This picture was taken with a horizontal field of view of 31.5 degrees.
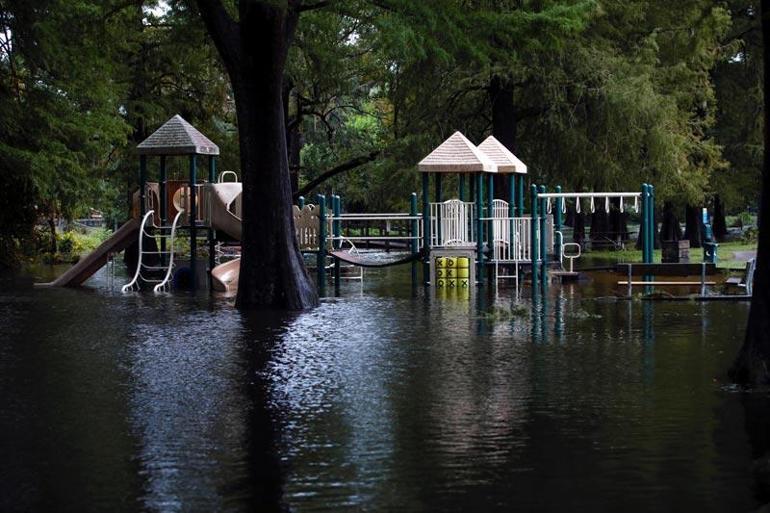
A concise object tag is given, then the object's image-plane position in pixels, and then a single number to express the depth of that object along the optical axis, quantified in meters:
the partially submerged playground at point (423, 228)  29.45
